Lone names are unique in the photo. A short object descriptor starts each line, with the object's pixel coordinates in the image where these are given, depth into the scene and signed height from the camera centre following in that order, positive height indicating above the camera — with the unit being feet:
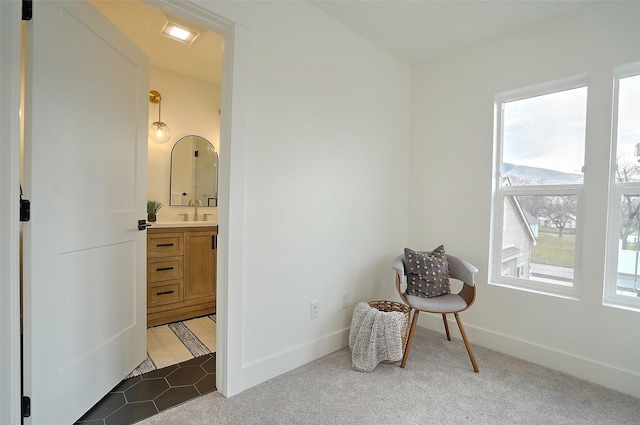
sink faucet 11.08 -0.21
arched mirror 10.75 +1.05
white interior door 4.11 -0.15
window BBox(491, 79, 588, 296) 6.97 +0.59
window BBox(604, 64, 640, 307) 6.21 +0.27
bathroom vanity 8.72 -2.26
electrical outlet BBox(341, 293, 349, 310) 7.70 -2.49
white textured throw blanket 6.57 -3.01
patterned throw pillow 7.29 -1.69
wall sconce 10.08 +2.42
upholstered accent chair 6.65 -2.19
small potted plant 9.48 -0.38
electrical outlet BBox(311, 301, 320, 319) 7.02 -2.51
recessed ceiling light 7.59 +4.43
